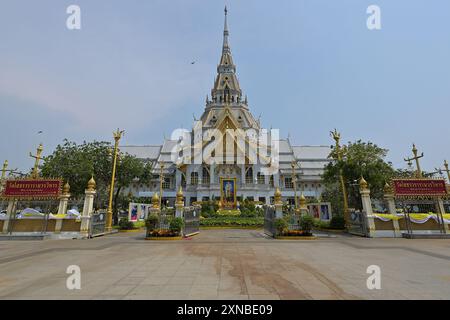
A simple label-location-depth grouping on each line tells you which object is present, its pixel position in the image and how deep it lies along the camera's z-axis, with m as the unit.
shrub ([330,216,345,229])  18.36
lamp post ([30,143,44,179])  17.10
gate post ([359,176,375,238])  14.32
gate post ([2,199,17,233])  14.88
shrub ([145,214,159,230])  14.09
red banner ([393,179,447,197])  14.30
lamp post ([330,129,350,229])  19.08
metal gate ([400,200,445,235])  14.11
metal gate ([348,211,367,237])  14.85
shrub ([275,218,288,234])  14.07
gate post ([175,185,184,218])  16.14
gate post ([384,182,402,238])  15.01
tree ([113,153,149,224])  24.78
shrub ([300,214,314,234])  13.84
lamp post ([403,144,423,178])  17.78
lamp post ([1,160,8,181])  18.72
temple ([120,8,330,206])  37.56
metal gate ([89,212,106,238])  15.09
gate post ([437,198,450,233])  14.10
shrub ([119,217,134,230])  19.77
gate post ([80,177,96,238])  14.62
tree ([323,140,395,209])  19.25
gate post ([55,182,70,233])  15.66
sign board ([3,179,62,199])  14.74
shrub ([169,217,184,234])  13.87
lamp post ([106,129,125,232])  17.70
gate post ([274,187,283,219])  15.47
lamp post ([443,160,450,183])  22.99
